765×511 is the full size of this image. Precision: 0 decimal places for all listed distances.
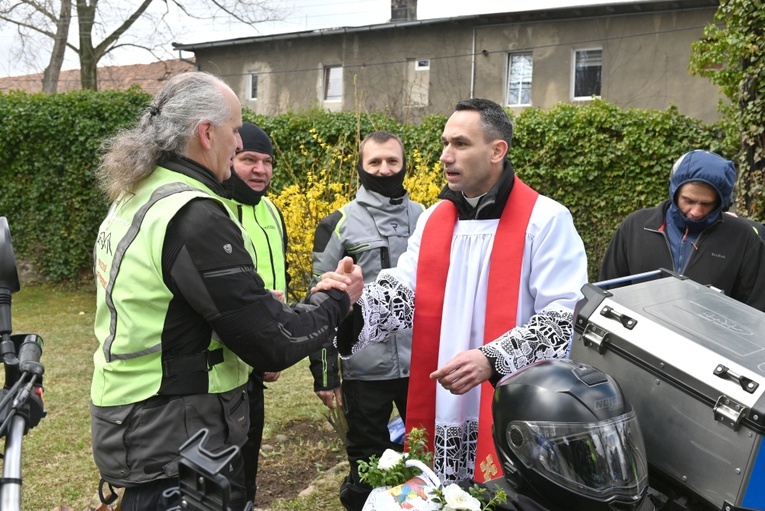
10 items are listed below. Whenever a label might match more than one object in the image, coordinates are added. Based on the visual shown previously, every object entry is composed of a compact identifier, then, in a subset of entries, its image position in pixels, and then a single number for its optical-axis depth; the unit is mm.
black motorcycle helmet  1977
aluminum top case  1844
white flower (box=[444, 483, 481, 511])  1812
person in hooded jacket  3758
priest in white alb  2979
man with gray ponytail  2244
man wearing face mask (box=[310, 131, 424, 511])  3963
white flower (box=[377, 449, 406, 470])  2020
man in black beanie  3639
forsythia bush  6320
